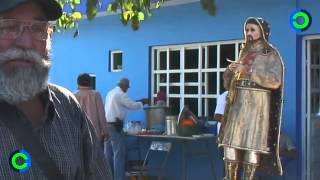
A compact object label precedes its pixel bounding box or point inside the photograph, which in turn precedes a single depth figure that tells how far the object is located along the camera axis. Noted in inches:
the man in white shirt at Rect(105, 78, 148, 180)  378.3
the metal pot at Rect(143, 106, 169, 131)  390.0
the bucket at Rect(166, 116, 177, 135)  350.9
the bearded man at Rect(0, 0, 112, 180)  78.9
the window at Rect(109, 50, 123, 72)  464.0
